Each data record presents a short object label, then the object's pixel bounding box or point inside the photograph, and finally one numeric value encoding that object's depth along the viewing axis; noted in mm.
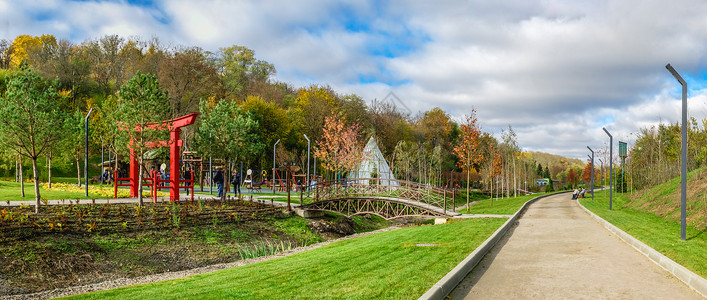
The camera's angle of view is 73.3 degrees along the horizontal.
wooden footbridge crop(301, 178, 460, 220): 27683
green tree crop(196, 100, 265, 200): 27469
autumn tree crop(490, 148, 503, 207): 38606
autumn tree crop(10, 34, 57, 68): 71250
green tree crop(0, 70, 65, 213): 17688
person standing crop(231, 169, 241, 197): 29000
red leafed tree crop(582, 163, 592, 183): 91788
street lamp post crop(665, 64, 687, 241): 12648
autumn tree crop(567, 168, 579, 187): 101112
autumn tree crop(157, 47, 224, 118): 54094
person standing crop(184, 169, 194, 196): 34531
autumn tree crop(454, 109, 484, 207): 29594
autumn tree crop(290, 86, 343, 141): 59844
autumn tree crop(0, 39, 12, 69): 74562
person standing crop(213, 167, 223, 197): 26781
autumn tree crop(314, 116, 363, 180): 43719
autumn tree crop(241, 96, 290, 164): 54281
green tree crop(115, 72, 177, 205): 21031
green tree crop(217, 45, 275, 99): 66938
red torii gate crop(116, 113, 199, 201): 22469
